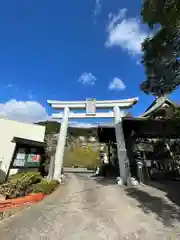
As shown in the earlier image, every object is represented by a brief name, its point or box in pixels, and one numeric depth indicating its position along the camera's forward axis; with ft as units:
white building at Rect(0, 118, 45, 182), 27.44
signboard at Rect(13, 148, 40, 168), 29.44
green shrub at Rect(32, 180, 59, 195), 20.85
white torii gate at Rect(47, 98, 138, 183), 31.10
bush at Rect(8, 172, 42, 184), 20.81
